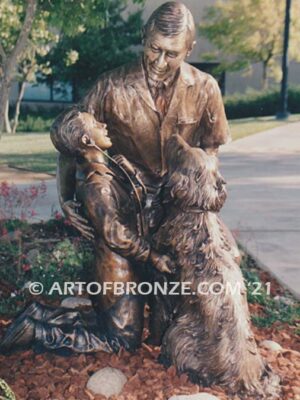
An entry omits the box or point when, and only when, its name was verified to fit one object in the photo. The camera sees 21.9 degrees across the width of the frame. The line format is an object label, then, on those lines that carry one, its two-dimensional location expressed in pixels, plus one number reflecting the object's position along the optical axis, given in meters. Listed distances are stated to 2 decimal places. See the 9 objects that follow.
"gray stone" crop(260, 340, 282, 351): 4.56
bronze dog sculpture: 3.79
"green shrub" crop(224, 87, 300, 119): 24.61
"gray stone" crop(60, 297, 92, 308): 5.16
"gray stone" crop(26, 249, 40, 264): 6.26
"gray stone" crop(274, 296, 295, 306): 5.87
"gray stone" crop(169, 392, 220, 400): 3.70
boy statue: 3.92
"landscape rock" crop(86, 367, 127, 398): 3.89
